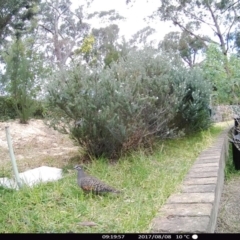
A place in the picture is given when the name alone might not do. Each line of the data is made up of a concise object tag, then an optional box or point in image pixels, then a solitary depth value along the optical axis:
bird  1.34
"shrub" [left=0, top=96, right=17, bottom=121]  4.92
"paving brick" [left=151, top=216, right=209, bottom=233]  0.87
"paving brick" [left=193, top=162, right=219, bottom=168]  1.72
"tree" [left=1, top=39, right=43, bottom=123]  4.68
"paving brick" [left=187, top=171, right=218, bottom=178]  1.50
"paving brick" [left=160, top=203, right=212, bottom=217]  1.00
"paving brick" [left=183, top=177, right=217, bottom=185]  1.38
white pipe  1.50
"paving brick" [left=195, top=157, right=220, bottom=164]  1.85
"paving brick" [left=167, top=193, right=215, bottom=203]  1.13
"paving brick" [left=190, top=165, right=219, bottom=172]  1.61
